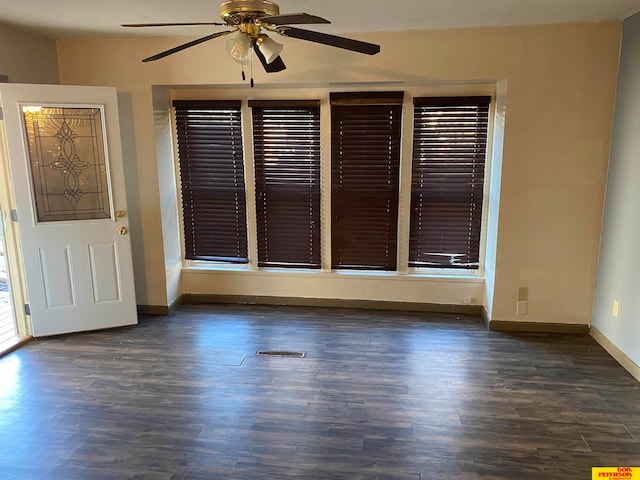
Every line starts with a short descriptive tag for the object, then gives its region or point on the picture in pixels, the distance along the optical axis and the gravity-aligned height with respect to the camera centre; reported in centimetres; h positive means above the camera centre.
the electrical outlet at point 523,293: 399 -112
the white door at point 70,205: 372 -31
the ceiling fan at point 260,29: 196 +64
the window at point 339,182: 425 -14
